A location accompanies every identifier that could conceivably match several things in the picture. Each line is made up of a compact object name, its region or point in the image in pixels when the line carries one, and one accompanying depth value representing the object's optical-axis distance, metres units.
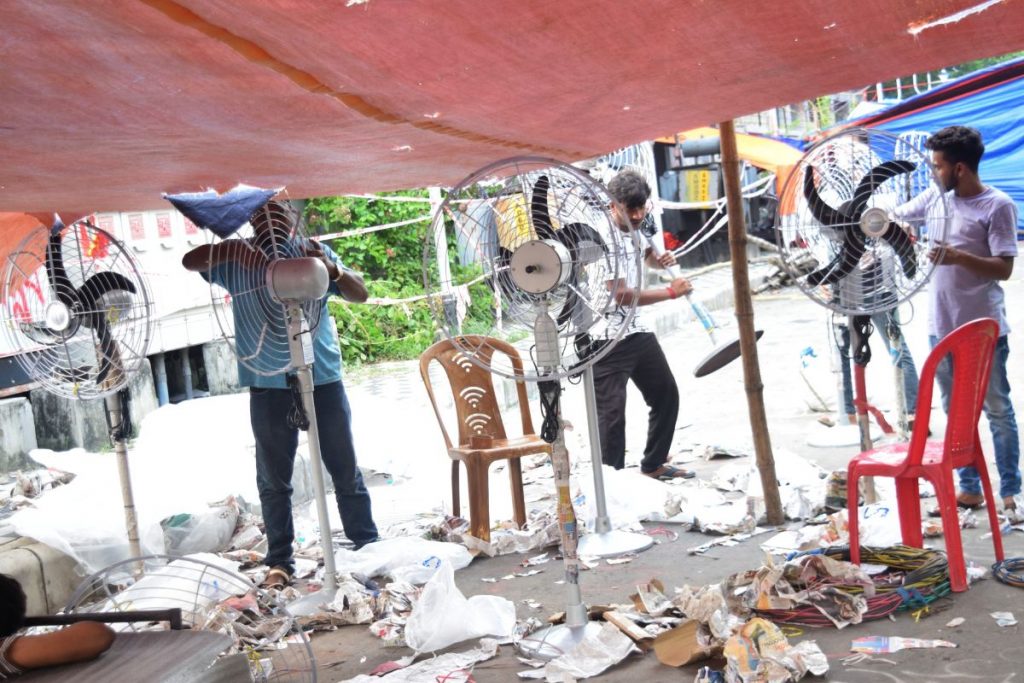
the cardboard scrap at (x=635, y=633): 4.13
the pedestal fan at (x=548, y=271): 3.99
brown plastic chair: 5.78
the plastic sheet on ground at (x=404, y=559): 5.33
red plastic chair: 4.21
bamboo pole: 5.41
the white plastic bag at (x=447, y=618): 4.35
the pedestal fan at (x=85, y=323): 4.91
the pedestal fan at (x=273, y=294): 4.54
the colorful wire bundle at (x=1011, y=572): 4.24
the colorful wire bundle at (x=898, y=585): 4.15
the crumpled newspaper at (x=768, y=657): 3.62
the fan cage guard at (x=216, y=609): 4.15
